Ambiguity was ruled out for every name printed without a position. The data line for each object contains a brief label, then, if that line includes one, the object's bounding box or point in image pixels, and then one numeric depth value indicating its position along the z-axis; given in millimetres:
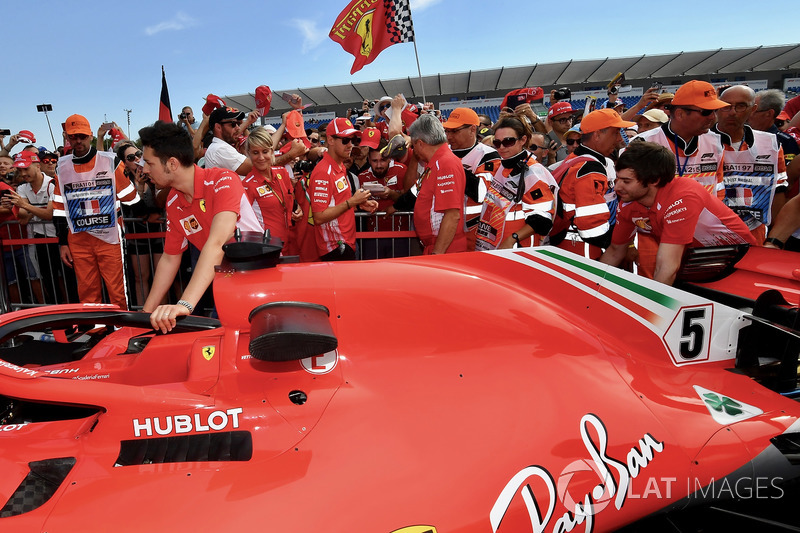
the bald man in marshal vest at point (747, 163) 4219
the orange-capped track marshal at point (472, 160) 4473
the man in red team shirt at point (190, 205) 2633
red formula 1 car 1479
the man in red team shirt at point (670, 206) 2559
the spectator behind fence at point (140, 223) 5535
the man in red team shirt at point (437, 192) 3848
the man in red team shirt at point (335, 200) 4281
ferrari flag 6523
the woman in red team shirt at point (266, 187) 4329
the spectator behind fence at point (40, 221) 5961
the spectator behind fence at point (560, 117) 6141
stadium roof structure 24984
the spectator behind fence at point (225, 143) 4723
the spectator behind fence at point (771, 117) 4914
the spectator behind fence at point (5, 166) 6887
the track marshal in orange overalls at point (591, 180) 3381
